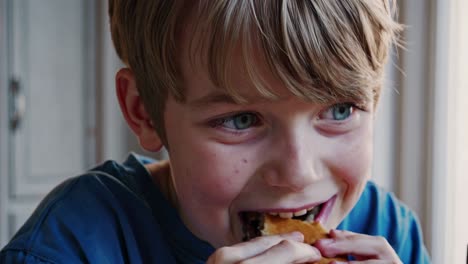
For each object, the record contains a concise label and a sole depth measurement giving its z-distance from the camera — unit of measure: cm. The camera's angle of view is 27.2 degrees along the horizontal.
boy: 45
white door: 122
